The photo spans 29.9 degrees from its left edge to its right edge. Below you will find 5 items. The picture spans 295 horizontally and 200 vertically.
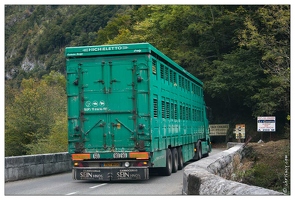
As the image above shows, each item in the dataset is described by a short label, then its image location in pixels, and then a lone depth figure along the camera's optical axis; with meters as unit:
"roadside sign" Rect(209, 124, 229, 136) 44.81
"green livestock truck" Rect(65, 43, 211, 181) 15.43
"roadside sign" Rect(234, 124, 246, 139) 38.46
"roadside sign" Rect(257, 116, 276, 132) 31.50
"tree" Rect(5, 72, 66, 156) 43.50
